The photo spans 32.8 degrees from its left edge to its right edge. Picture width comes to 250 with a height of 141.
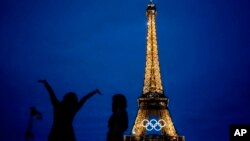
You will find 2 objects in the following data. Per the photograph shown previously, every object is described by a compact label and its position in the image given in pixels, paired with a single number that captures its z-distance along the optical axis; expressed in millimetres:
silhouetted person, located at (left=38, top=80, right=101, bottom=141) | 6688
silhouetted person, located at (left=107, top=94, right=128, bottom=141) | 6043
